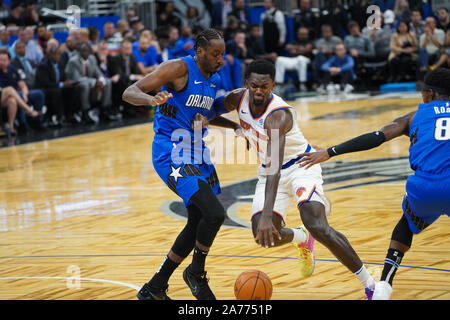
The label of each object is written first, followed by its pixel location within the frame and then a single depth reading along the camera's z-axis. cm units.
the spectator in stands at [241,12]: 2050
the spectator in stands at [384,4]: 1975
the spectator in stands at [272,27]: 1978
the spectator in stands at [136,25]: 1939
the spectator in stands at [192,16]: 2012
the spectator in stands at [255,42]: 1955
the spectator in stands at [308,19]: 1995
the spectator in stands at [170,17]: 2066
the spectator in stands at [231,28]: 1941
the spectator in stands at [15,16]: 1825
